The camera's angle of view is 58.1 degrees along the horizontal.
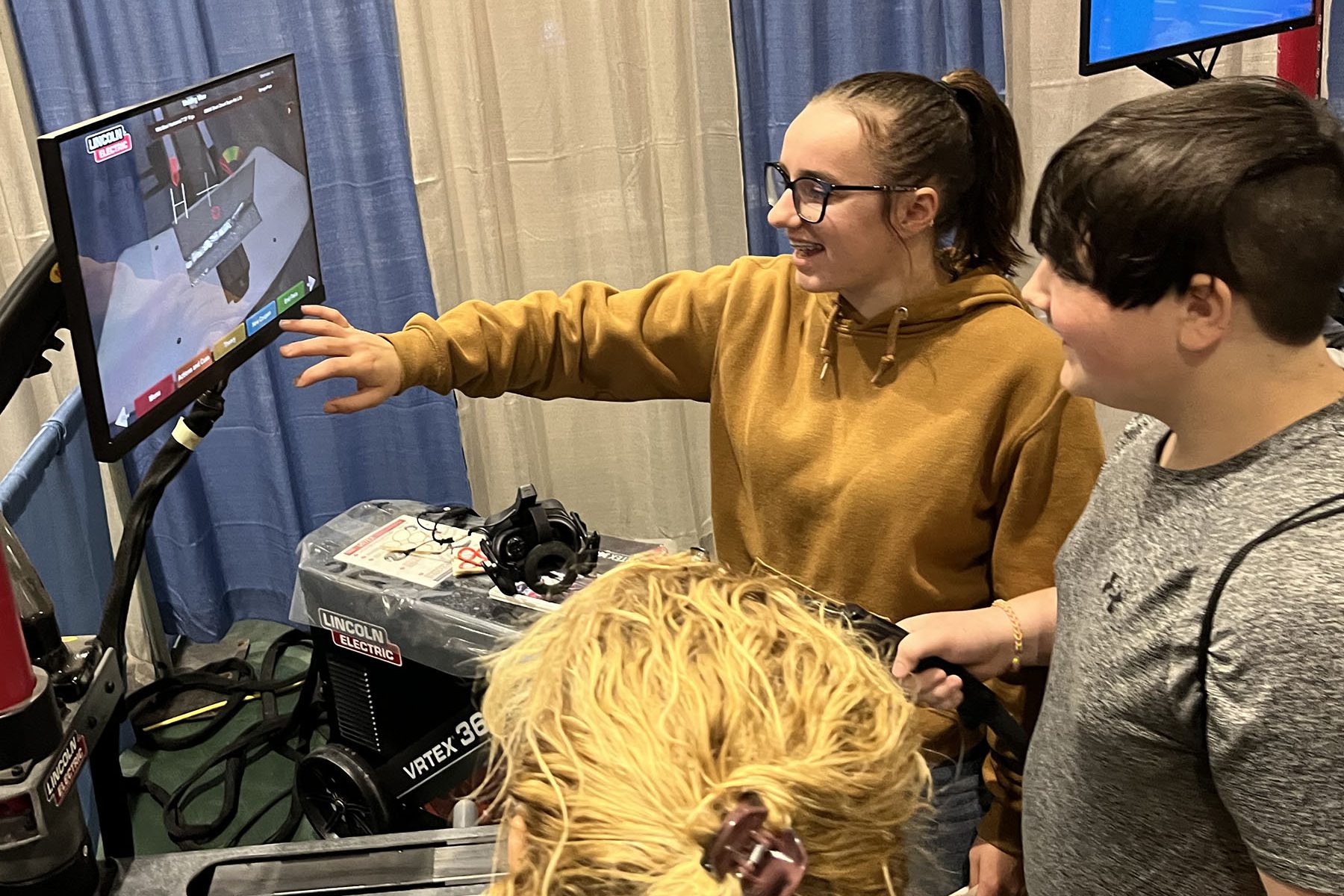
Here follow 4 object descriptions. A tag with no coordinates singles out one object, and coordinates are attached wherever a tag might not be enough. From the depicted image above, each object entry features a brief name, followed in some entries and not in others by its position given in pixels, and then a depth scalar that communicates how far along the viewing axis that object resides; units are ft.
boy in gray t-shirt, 2.34
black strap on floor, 7.55
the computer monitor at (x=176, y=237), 3.96
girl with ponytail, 4.09
